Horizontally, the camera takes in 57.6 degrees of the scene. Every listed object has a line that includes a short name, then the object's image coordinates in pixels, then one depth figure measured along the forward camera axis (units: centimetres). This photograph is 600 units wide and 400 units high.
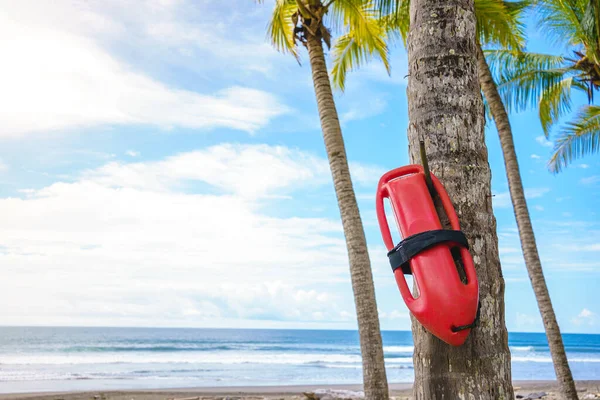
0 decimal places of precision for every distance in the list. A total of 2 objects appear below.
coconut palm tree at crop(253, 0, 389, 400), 612
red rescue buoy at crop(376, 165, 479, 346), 176
